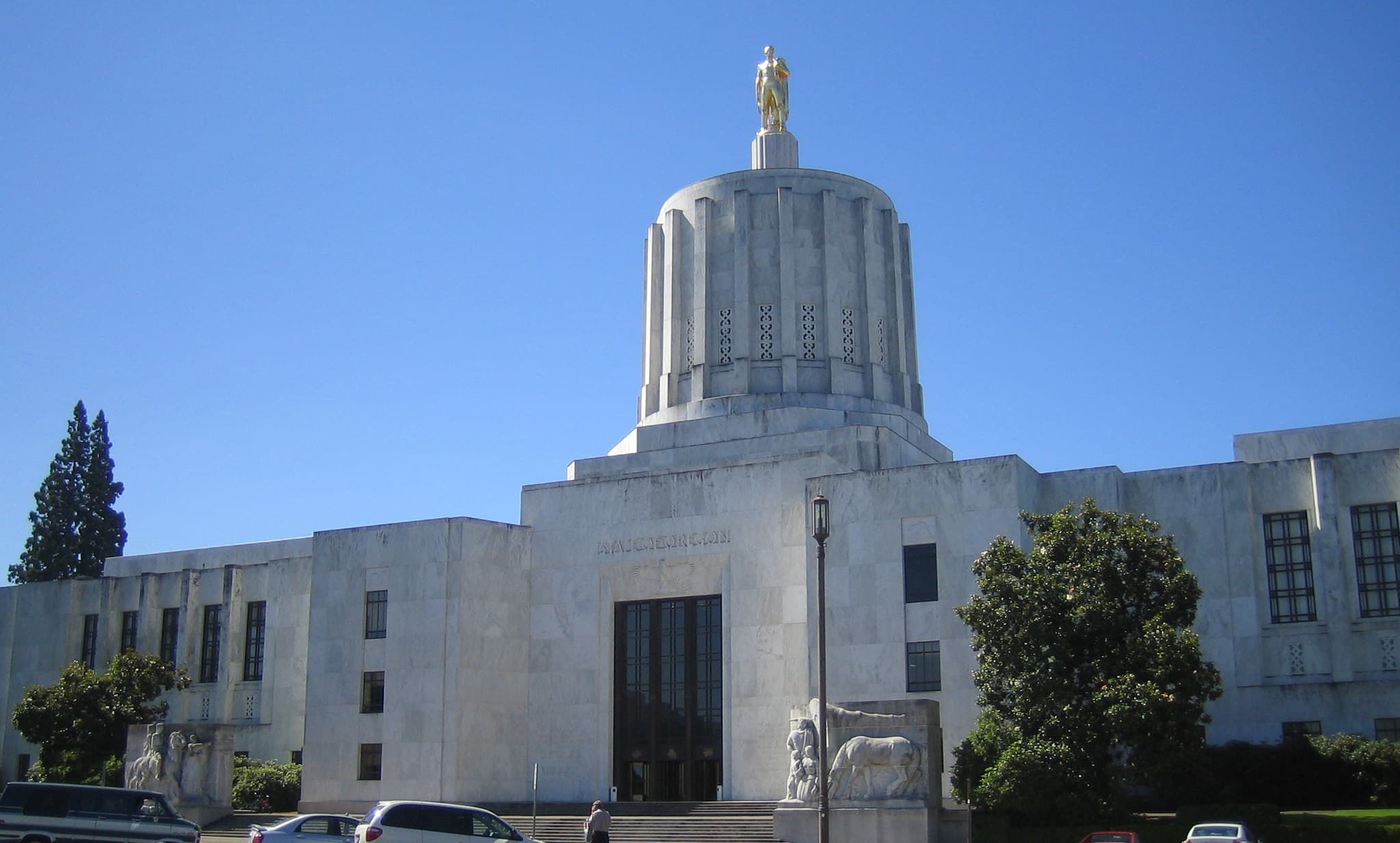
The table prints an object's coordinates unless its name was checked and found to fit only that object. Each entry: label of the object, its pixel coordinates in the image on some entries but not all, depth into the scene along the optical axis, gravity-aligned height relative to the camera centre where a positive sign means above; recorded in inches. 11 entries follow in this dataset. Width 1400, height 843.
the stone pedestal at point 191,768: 1582.2 -47.0
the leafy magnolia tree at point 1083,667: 1101.7 +44.5
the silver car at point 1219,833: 988.6 -74.5
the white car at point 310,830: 982.4 -72.6
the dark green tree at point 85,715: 1782.7 +12.4
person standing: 1016.9 -70.5
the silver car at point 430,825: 924.0 -64.5
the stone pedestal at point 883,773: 1163.9 -39.6
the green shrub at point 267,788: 1689.2 -72.8
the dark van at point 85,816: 1018.1 -64.8
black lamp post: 928.9 +84.0
